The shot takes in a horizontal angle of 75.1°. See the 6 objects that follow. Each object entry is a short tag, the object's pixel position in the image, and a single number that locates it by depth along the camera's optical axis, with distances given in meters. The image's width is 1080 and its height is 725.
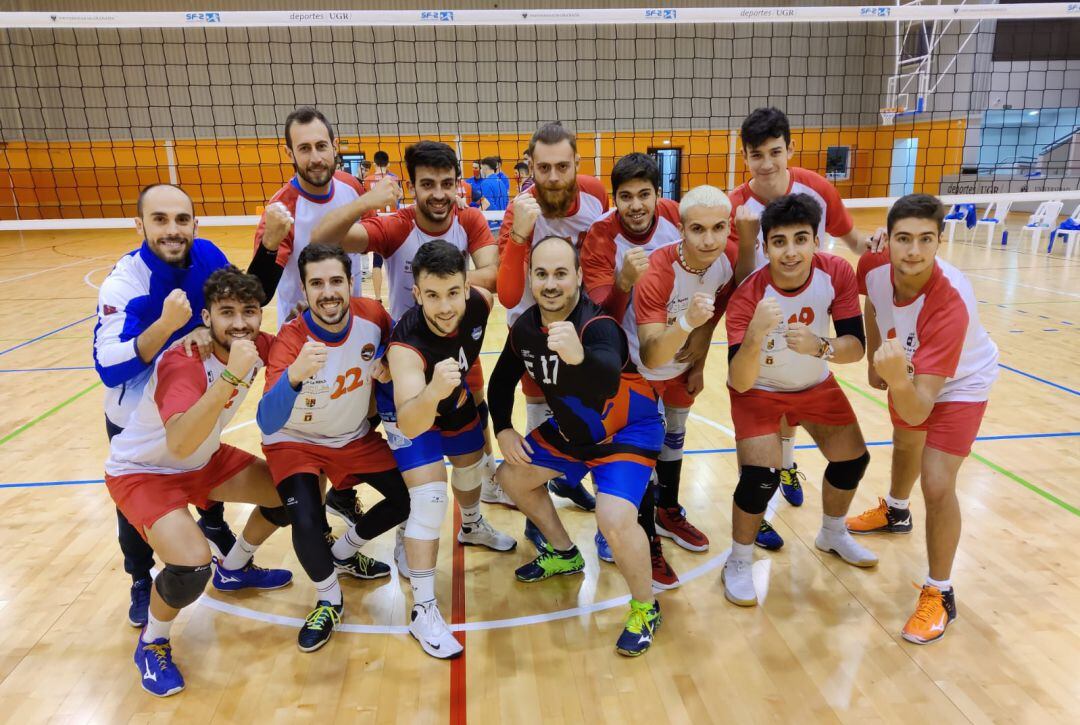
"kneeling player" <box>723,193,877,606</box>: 2.93
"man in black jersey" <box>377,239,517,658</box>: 2.75
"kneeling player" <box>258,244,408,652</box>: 2.83
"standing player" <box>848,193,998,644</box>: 2.72
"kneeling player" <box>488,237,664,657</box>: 2.76
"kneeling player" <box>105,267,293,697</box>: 2.58
